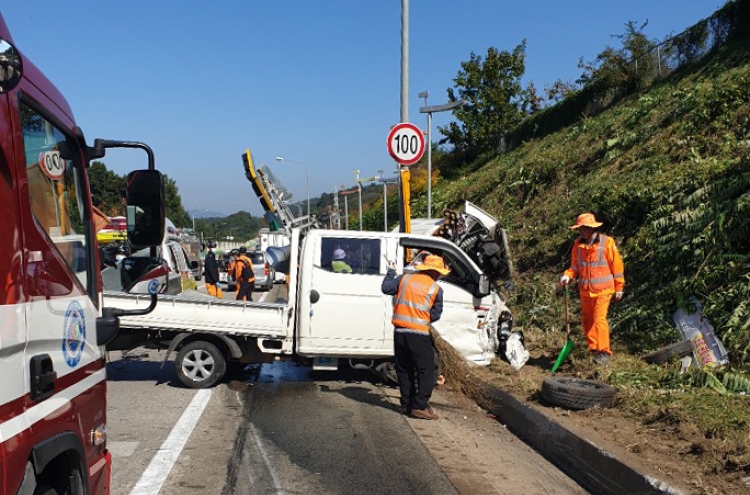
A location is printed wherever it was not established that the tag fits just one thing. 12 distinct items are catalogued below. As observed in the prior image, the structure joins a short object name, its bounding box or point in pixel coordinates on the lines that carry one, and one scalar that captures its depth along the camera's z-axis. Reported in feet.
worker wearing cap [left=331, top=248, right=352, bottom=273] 27.68
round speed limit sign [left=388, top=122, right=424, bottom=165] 34.68
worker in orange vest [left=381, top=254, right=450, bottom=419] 23.81
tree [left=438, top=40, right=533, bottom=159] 106.83
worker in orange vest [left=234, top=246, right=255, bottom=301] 50.52
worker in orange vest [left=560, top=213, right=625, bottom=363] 26.12
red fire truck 7.50
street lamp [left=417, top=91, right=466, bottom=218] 47.67
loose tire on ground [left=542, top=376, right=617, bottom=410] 21.45
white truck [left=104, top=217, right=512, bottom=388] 27.48
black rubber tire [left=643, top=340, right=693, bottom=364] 23.72
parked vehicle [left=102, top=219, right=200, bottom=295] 28.81
